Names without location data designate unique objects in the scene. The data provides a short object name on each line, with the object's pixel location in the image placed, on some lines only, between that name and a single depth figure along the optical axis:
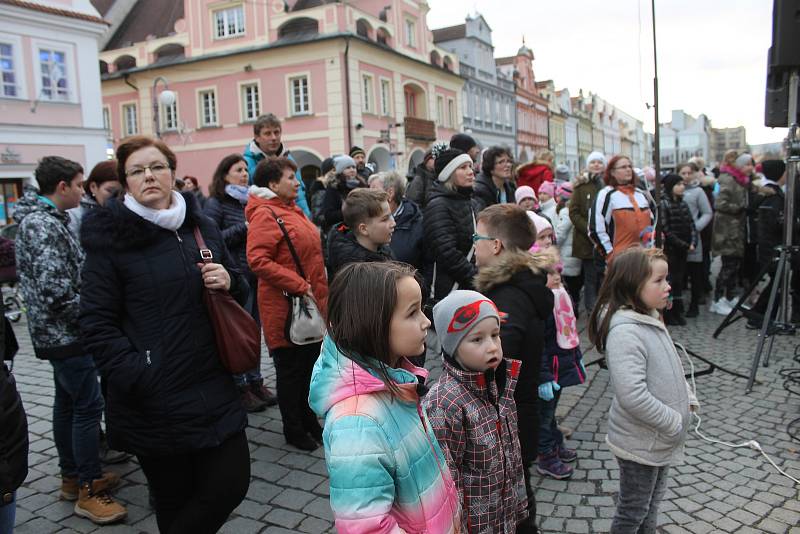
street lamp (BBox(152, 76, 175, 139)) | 16.77
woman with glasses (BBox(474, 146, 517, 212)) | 5.41
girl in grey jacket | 2.72
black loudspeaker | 4.86
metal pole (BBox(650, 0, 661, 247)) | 5.56
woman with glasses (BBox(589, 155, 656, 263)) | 6.54
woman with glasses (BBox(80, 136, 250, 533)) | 2.40
